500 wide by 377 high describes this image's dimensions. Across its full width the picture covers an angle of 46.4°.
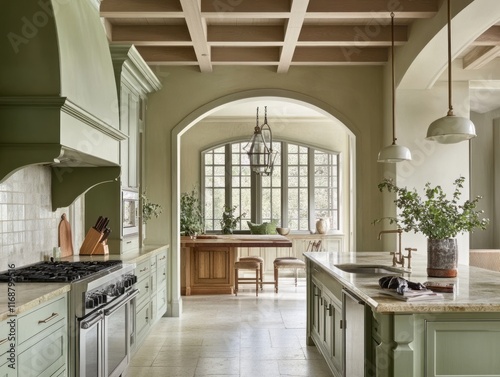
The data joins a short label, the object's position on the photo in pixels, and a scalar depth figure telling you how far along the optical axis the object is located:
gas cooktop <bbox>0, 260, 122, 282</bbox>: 3.41
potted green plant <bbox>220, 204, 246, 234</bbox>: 11.19
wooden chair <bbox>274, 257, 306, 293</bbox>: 9.54
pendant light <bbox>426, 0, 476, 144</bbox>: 3.74
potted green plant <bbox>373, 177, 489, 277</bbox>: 3.65
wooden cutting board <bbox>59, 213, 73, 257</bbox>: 4.98
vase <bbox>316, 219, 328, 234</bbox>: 11.26
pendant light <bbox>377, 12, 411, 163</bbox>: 4.96
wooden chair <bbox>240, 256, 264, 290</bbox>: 9.37
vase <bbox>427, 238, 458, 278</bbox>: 3.68
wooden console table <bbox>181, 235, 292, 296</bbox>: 8.95
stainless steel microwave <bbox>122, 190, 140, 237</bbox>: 5.90
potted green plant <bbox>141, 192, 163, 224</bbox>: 6.91
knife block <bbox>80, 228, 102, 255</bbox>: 5.18
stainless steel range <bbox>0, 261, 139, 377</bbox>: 3.39
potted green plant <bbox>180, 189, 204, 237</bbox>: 9.56
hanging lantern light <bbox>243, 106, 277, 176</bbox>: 8.34
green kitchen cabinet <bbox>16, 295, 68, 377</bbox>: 2.68
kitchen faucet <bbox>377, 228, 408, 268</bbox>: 4.40
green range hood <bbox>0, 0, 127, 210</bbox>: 3.18
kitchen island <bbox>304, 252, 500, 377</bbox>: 2.69
